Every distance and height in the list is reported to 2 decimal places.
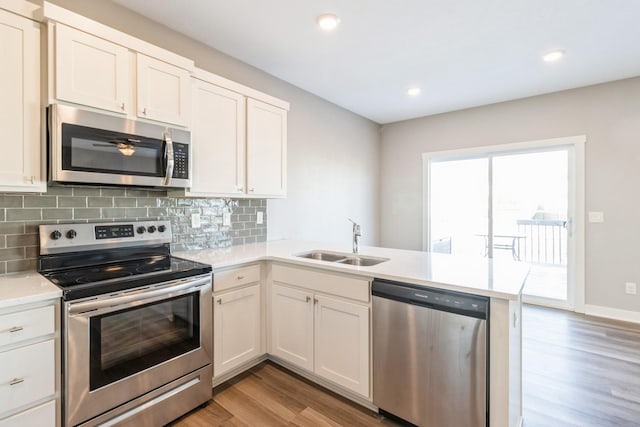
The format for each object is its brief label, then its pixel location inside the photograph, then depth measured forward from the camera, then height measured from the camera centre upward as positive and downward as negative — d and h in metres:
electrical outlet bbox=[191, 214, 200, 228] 2.57 -0.07
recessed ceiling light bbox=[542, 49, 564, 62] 2.83 +1.47
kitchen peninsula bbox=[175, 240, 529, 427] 1.48 -0.58
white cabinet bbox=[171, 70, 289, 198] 2.30 +0.60
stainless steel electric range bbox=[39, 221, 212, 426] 1.48 -0.62
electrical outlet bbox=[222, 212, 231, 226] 2.82 -0.06
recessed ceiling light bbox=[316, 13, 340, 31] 2.28 +1.45
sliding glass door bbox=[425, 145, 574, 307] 3.97 +0.03
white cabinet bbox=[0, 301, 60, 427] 1.30 -0.68
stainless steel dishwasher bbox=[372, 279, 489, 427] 1.52 -0.77
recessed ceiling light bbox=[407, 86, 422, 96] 3.74 +1.50
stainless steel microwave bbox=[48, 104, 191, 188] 1.62 +0.37
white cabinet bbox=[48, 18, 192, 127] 1.63 +0.82
